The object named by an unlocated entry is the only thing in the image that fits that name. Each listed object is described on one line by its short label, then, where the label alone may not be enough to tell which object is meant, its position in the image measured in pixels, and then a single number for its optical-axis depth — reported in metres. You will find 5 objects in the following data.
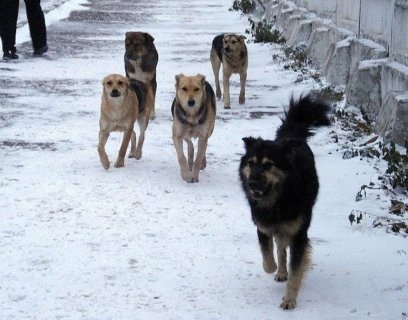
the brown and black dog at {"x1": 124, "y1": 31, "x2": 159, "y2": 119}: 17.43
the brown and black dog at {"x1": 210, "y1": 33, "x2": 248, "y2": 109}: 19.19
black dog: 7.67
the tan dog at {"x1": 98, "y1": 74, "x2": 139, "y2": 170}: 13.05
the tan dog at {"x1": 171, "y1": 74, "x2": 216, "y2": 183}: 12.49
